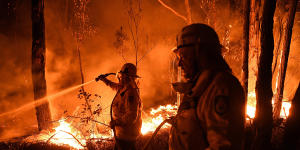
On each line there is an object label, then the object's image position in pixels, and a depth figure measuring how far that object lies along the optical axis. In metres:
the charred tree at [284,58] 7.45
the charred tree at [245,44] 7.34
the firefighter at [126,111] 4.86
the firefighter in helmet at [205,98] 1.76
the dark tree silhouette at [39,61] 7.48
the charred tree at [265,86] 4.47
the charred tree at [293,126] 2.19
